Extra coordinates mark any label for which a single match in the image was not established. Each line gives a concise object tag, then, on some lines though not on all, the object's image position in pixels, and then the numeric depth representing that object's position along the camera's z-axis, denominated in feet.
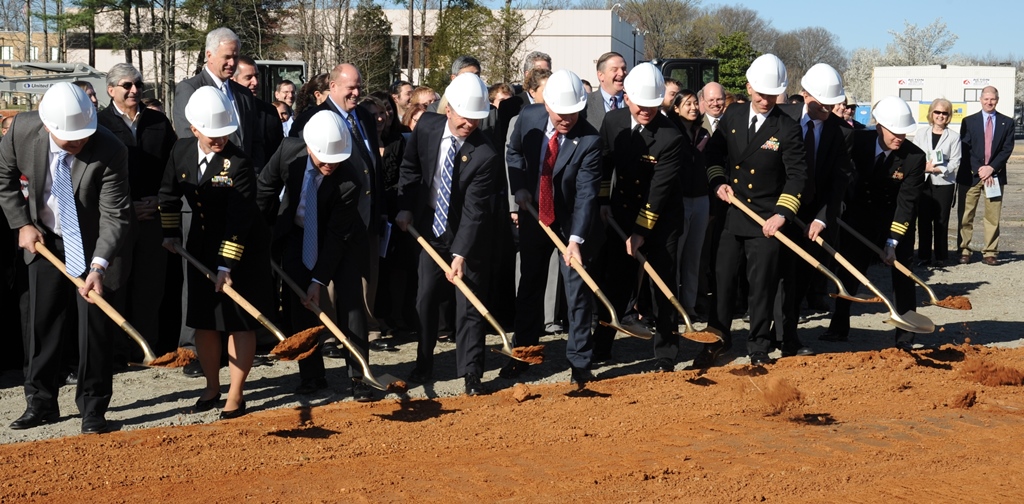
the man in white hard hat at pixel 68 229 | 21.79
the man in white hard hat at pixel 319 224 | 24.16
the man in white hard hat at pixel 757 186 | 27.86
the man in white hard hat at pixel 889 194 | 30.35
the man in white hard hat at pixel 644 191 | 27.09
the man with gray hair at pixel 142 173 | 26.14
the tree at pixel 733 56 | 180.96
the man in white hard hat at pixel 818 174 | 28.99
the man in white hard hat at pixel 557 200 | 26.04
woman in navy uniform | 22.61
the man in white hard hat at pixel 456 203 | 25.16
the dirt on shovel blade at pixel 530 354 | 24.62
